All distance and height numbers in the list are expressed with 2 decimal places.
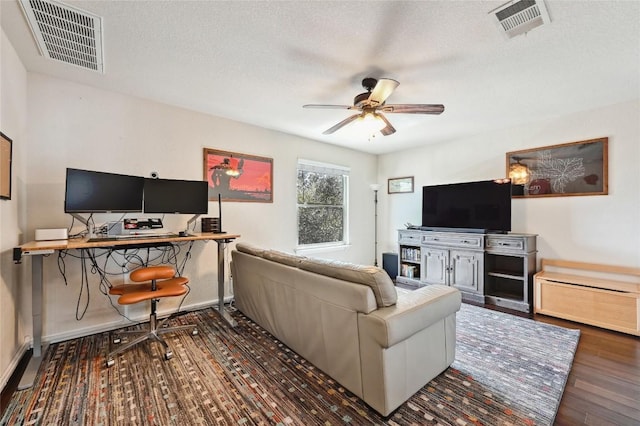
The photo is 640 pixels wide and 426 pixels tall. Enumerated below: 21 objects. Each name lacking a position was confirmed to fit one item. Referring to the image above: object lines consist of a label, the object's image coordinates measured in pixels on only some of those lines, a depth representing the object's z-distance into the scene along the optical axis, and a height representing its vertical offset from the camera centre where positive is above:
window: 4.56 +0.19
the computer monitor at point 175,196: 2.77 +0.19
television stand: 3.43 -0.73
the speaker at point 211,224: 3.22 -0.13
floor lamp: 5.66 -0.27
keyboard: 2.28 -0.22
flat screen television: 3.65 +0.11
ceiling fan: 2.29 +1.00
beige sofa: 1.56 -0.75
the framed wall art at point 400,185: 5.15 +0.57
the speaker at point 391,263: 4.97 -0.94
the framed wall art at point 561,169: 3.23 +0.59
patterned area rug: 1.59 -1.20
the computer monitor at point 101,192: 2.27 +0.19
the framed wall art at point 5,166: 1.89 +0.35
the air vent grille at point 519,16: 1.62 +1.27
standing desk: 1.89 -0.31
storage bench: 2.70 -0.87
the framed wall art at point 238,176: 3.48 +0.52
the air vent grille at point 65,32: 1.67 +1.27
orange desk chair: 2.20 -0.68
